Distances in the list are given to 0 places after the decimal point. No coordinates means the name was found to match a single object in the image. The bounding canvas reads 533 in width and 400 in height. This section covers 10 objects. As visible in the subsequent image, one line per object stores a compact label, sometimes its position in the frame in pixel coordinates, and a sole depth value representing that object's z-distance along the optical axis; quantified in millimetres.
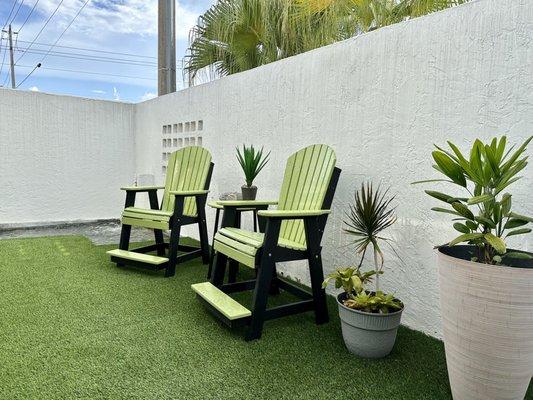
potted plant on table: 3211
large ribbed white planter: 1360
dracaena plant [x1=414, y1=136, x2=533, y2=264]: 1438
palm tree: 4812
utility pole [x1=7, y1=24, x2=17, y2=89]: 20847
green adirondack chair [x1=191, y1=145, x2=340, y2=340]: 2162
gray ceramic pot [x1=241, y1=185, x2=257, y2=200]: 3203
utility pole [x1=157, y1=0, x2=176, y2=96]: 6348
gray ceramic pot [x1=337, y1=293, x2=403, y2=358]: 1925
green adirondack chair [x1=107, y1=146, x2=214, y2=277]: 3309
